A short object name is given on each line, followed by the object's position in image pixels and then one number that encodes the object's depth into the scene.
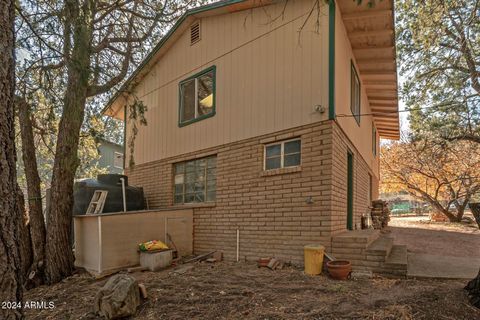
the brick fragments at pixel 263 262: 6.61
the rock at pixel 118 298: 4.63
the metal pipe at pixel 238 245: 7.63
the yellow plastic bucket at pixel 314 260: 5.89
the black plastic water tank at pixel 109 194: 8.98
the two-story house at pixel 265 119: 6.56
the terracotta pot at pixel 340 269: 5.57
